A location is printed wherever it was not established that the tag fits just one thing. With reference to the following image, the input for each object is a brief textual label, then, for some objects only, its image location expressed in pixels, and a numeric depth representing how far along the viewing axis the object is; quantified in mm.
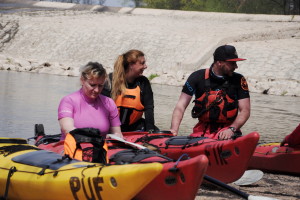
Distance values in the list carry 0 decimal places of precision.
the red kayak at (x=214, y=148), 12664
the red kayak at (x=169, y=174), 9812
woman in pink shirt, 11898
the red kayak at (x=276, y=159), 15695
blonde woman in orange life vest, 14922
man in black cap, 14602
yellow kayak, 9445
